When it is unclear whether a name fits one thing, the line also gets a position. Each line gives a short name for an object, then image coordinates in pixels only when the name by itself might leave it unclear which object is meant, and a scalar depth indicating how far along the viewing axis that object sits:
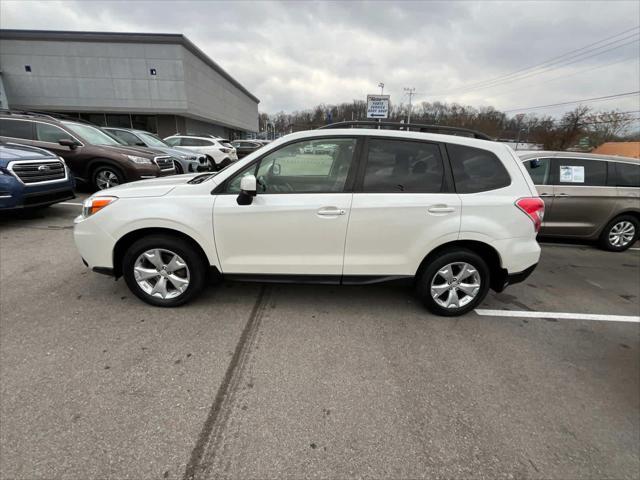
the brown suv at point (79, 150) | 7.34
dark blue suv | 4.94
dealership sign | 22.39
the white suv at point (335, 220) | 2.93
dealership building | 28.56
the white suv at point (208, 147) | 14.31
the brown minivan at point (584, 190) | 5.53
